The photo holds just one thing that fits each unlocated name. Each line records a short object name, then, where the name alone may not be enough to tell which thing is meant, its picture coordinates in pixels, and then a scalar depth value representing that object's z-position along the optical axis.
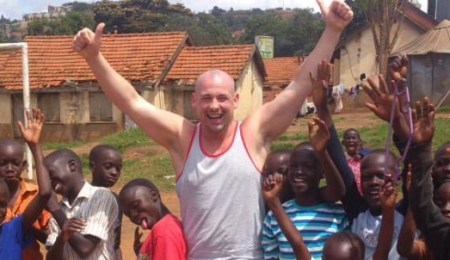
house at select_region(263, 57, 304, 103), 28.42
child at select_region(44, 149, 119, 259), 3.08
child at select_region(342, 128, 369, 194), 5.59
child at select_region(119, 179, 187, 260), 2.78
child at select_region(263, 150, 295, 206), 2.92
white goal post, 9.52
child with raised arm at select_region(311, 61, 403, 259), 2.74
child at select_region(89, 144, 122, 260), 3.75
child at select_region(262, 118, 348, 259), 2.76
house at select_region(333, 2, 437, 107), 28.14
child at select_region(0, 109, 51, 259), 3.09
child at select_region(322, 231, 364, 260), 2.68
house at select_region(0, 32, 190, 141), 19.53
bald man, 2.77
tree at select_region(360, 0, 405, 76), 23.75
